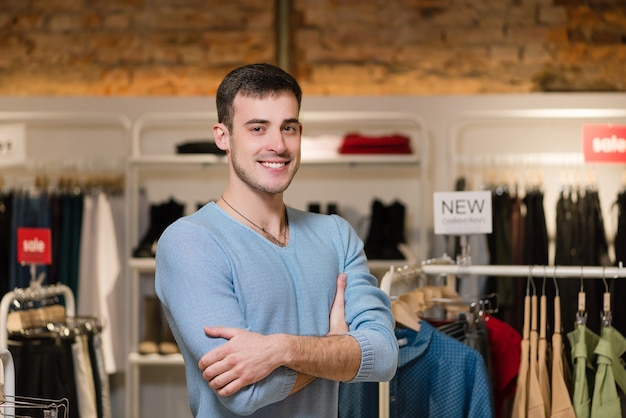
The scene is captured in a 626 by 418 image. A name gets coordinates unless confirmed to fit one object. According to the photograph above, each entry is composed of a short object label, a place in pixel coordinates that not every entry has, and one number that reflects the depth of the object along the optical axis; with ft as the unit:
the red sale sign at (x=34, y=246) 11.82
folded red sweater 15.96
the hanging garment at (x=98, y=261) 15.85
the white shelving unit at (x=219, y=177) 16.05
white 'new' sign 10.21
